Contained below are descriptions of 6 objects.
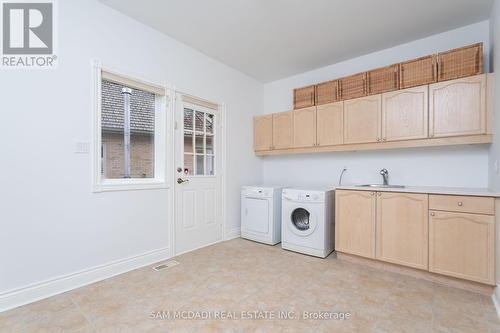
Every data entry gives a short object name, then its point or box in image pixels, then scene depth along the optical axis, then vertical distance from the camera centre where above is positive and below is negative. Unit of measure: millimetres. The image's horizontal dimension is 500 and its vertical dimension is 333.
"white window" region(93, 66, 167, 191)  2309 +354
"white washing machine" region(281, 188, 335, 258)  2875 -731
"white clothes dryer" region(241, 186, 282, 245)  3355 -726
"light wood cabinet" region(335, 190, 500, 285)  1980 -651
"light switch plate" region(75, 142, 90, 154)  2103 +155
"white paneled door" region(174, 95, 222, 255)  2969 -165
